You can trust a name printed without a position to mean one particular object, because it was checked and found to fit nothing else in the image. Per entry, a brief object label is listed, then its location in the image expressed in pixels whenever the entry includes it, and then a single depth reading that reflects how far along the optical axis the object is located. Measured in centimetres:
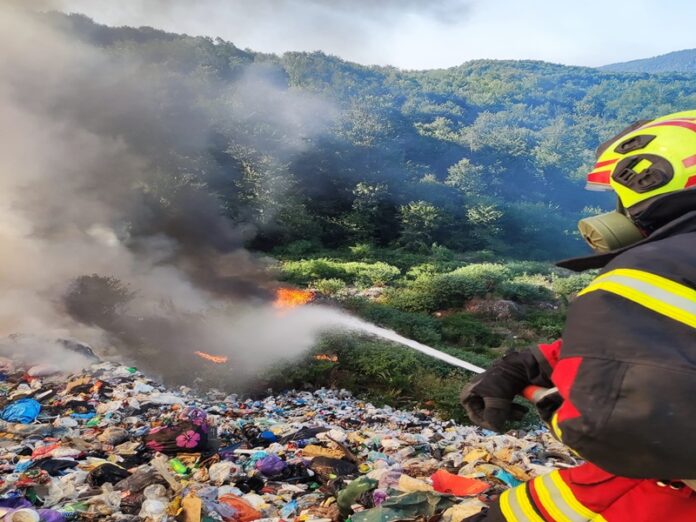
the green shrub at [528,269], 1986
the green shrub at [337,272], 1586
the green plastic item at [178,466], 391
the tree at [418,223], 2538
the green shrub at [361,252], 2133
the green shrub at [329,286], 1468
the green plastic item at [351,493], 304
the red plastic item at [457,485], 317
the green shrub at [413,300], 1418
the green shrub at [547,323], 1319
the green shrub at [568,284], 1636
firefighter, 96
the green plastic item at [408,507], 259
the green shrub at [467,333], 1196
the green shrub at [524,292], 1557
